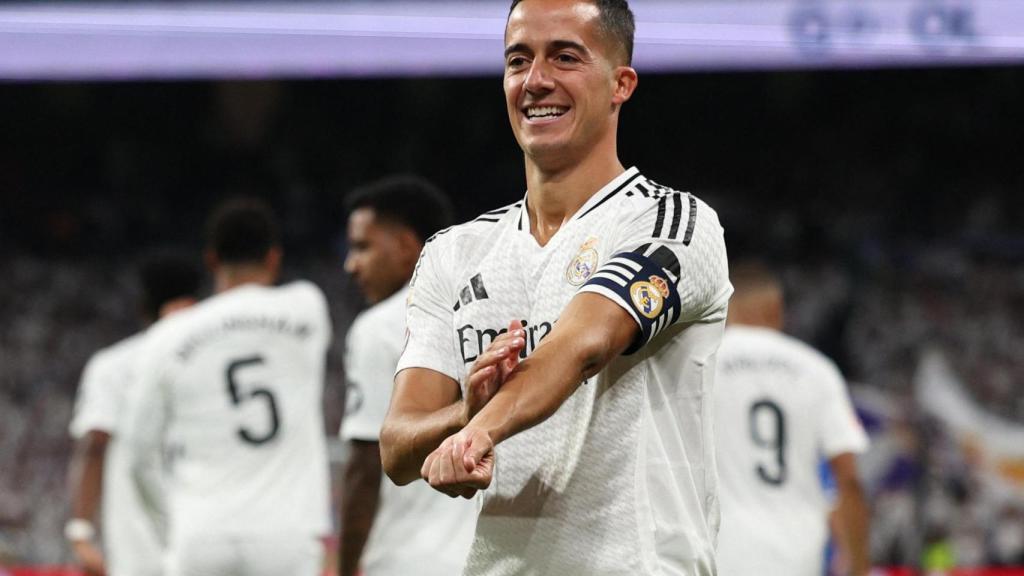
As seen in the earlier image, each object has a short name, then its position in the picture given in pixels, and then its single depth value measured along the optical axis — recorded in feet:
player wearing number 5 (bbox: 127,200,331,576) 35.09
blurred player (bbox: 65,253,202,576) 42.19
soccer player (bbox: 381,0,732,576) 15.66
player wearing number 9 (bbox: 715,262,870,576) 33.53
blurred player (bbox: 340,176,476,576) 28.27
